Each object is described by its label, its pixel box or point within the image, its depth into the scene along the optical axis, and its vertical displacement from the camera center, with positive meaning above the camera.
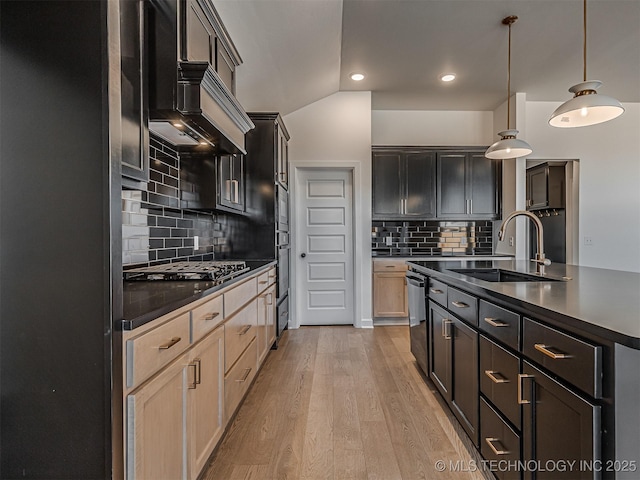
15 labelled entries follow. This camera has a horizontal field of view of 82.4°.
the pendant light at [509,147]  2.78 +0.70
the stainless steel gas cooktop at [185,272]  1.90 -0.18
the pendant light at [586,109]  2.02 +0.76
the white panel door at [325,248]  4.68 -0.12
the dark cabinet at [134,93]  1.41 +0.59
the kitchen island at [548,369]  0.94 -0.45
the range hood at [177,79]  1.67 +0.75
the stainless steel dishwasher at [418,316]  2.73 -0.61
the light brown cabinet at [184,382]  1.06 -0.55
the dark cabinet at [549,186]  5.24 +0.77
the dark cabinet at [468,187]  4.85 +0.69
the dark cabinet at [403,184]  4.78 +0.72
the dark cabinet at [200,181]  2.64 +0.42
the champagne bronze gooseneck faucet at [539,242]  2.24 -0.02
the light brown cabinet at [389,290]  4.59 -0.64
